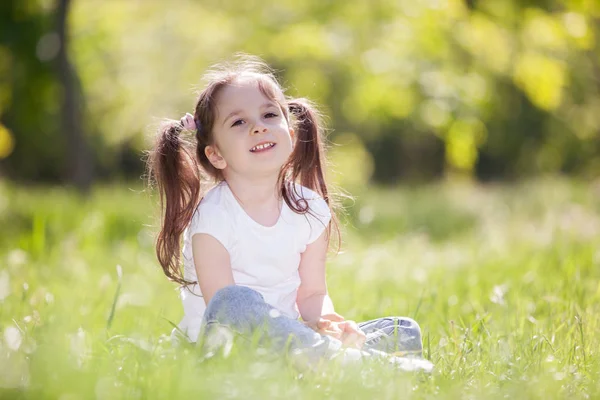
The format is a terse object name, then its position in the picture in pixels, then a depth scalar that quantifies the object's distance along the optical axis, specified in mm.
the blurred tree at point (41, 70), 7605
